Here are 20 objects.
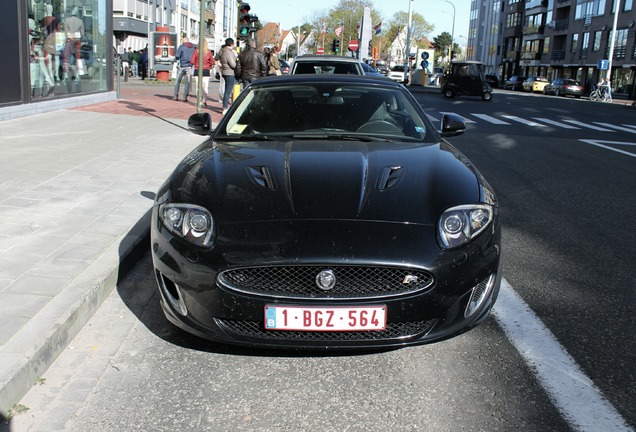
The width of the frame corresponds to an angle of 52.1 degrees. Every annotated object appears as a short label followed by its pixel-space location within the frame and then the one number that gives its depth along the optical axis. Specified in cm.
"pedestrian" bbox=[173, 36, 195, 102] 1841
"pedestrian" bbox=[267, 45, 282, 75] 1879
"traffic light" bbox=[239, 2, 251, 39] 2023
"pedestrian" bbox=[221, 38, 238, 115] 1574
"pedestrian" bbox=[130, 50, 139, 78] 3665
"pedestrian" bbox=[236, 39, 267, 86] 1524
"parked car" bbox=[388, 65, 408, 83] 6197
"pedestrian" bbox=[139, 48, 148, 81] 3403
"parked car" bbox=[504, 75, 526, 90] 6638
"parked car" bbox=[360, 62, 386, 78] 1359
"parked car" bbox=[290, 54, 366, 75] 1297
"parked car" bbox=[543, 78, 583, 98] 5091
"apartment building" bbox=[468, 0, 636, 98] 5743
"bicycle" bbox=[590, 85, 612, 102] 4412
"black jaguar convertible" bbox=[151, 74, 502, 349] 296
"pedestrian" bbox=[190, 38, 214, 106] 1803
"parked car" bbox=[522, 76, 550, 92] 5734
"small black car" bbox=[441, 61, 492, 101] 3381
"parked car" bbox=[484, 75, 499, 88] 6954
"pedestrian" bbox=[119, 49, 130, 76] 2969
